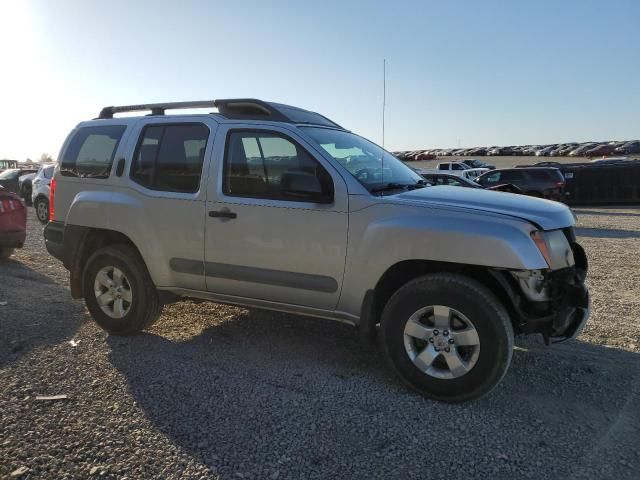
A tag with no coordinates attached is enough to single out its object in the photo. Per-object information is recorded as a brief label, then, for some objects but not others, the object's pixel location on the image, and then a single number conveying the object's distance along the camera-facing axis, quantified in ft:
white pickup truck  105.60
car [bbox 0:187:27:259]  27.99
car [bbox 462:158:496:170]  132.42
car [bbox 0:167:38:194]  76.86
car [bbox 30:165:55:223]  50.49
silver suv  11.89
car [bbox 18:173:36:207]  68.80
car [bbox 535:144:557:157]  208.03
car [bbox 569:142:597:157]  193.36
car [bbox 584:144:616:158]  178.72
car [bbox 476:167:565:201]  63.67
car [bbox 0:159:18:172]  159.92
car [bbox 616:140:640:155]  174.60
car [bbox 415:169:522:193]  43.37
